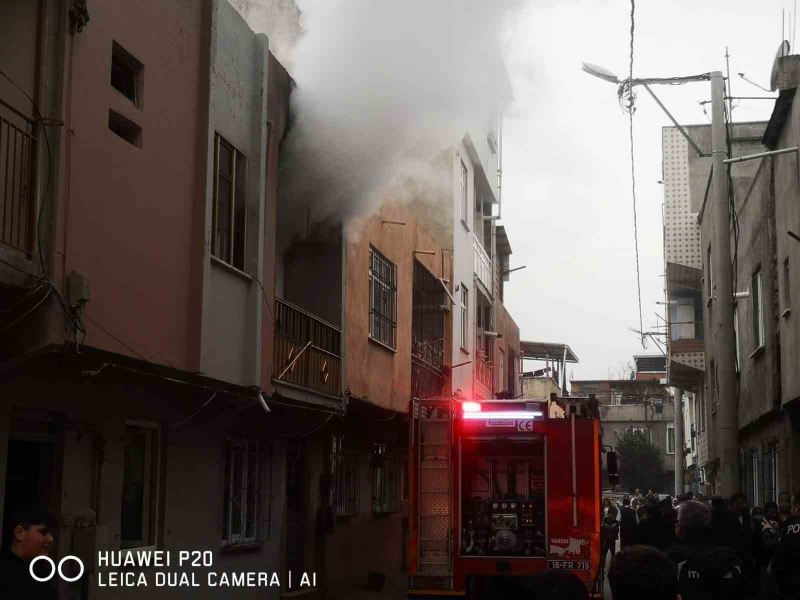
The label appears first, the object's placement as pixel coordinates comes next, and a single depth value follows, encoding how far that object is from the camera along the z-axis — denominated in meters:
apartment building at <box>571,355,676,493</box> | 67.88
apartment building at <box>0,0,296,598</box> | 8.76
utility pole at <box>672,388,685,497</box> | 37.31
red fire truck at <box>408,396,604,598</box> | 13.04
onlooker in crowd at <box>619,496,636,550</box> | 16.41
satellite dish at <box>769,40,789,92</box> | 18.41
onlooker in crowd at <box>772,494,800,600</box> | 7.29
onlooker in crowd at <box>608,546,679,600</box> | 3.92
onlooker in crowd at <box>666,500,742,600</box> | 6.11
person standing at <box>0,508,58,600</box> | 4.96
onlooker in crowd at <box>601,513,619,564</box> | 21.91
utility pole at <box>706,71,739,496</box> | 13.38
